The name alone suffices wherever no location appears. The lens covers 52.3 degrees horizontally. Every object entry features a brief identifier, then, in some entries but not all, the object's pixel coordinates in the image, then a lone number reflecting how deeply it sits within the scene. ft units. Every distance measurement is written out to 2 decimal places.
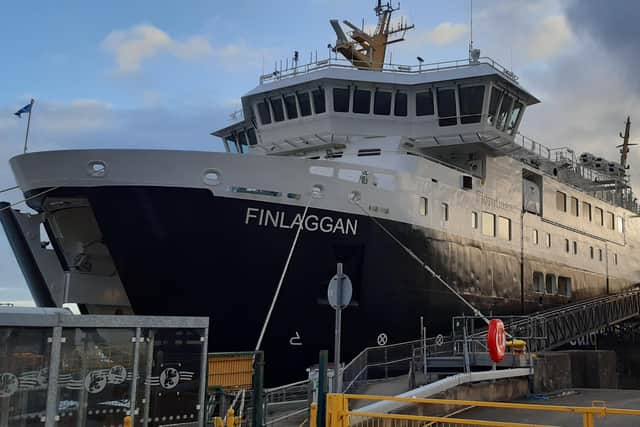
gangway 63.00
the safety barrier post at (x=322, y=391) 23.66
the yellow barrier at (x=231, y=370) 36.82
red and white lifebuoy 40.42
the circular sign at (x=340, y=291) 27.12
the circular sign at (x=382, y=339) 50.78
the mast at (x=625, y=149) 123.75
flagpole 46.86
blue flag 47.88
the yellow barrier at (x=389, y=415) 17.58
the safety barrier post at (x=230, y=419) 23.41
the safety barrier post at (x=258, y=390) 26.05
